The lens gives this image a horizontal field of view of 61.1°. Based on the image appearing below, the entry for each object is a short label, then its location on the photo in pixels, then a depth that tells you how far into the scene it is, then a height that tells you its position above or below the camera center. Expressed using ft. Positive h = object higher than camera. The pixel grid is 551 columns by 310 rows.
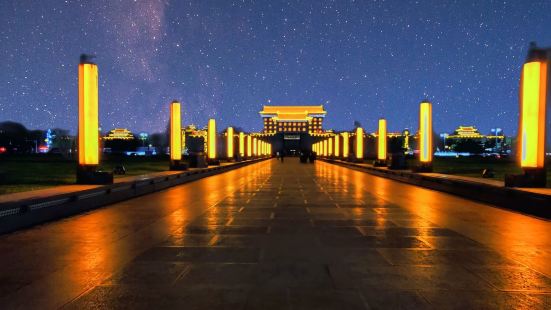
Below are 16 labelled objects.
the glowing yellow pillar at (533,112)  51.35 +4.52
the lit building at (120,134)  603.35 +24.19
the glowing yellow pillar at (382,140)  126.62 +3.41
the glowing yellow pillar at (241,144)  228.39 +4.14
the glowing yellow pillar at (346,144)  201.46 +3.74
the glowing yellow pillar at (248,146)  255.91 +3.47
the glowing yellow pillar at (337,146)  253.44 +3.53
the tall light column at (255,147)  309.42 +3.26
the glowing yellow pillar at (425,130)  87.86 +4.27
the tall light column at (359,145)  163.32 +2.66
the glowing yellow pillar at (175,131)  96.94 +4.52
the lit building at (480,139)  572.59 +17.87
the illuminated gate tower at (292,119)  600.39 +44.11
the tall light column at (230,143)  165.34 +3.41
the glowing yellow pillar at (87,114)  58.13 +4.76
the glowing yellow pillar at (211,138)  131.13 +4.01
